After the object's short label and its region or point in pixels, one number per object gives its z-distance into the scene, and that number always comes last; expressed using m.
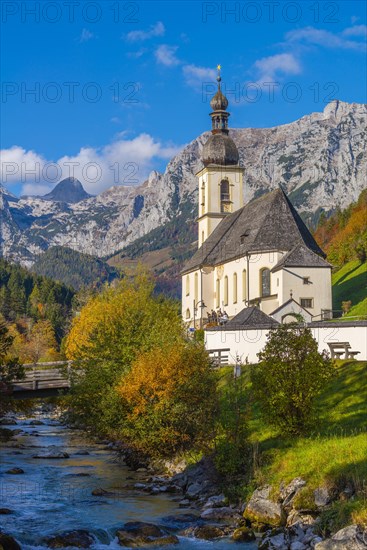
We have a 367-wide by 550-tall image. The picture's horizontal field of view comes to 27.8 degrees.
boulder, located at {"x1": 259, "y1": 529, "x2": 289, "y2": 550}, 21.93
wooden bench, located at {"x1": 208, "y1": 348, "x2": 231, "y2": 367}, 47.34
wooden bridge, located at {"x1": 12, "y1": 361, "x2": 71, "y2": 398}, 45.06
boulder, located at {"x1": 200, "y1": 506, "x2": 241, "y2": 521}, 25.67
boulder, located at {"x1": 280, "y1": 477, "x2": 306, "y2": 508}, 24.83
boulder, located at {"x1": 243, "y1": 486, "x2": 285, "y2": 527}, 24.30
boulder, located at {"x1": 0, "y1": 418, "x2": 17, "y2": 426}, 60.03
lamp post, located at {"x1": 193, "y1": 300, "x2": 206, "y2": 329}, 80.66
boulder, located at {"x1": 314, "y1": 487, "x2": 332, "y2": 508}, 23.69
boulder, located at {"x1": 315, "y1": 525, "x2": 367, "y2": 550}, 19.78
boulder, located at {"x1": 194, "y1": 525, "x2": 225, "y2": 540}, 23.77
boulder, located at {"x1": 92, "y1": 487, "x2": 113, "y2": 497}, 30.13
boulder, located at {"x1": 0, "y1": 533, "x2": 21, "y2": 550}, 21.80
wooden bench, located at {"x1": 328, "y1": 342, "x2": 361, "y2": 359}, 40.56
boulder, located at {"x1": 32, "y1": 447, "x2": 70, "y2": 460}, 40.88
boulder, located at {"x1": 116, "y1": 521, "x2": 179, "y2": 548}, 23.36
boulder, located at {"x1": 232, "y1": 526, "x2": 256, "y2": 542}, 23.09
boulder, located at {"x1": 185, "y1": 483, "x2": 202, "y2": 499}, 29.17
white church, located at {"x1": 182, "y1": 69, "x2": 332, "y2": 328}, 60.94
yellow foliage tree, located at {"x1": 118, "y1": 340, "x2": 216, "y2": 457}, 33.31
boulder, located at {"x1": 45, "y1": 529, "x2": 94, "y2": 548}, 23.19
